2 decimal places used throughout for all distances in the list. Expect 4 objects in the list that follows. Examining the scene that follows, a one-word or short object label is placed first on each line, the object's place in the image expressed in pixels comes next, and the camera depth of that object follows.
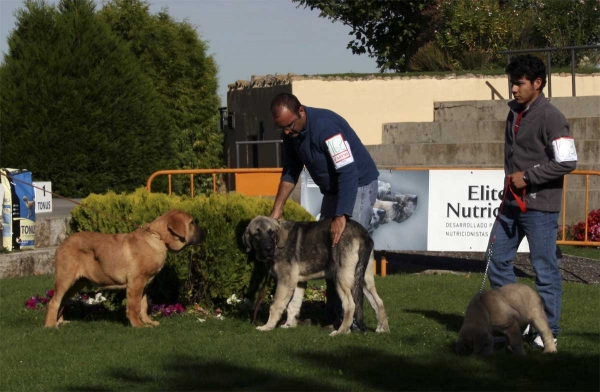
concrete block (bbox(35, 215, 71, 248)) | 14.88
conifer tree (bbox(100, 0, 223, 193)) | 27.95
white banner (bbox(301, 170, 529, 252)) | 13.15
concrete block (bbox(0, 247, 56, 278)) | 13.70
